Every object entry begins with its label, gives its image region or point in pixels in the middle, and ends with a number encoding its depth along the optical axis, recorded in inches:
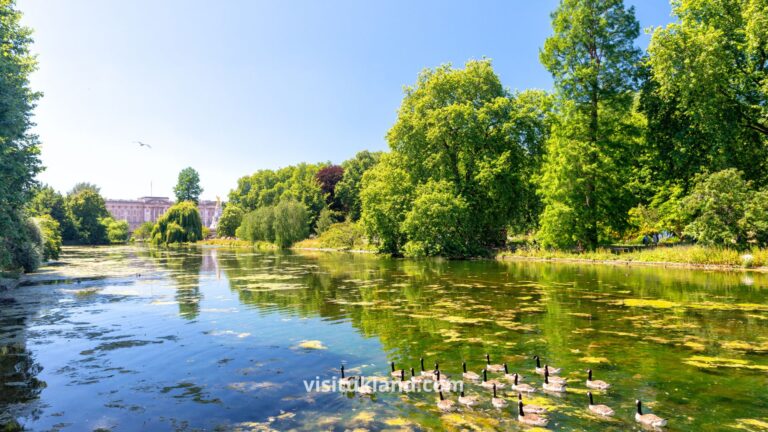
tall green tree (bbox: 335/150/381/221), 3540.8
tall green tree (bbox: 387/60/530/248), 1715.1
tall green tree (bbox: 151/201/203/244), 3553.2
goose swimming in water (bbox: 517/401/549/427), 258.1
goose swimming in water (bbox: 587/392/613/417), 268.4
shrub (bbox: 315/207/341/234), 3112.5
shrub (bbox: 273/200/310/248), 3068.4
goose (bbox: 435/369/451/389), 322.0
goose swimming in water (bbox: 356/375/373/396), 320.2
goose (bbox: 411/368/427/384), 327.8
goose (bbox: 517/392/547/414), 271.9
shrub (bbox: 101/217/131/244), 4699.8
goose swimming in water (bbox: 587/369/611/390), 312.9
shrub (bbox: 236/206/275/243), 3216.0
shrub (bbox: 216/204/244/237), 4377.5
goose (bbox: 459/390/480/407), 292.5
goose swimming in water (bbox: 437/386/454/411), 286.7
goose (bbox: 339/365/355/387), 335.6
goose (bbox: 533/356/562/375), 339.0
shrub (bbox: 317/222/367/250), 2625.5
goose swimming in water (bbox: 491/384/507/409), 287.1
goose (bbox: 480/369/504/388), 319.9
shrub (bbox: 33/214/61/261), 1775.3
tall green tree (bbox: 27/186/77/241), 3870.6
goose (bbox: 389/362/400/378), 347.3
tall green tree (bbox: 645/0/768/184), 1165.1
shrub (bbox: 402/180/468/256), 1648.6
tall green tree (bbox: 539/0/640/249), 1433.3
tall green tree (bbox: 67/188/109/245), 4120.3
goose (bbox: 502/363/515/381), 333.7
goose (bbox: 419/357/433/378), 340.0
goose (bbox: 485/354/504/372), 354.9
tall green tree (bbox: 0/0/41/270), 713.0
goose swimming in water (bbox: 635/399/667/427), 251.4
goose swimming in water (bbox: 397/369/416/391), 322.0
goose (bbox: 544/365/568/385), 315.0
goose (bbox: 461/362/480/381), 337.4
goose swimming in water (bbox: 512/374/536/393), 309.3
